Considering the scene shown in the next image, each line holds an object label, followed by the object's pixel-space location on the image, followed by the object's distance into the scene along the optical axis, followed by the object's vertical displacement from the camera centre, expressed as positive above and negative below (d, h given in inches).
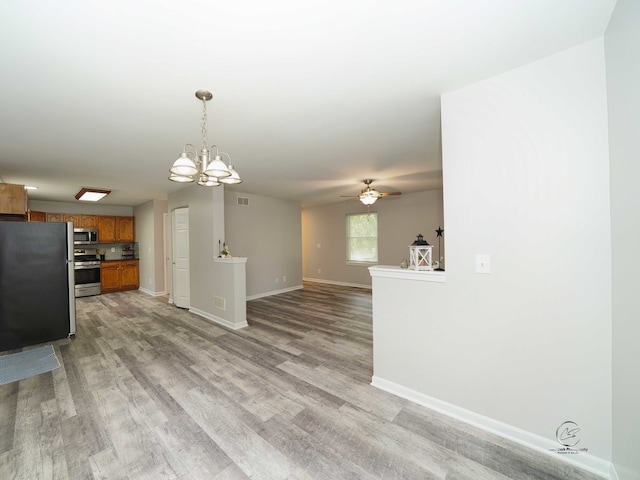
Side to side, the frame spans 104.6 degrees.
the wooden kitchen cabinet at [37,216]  233.6 +28.6
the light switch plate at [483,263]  71.6 -7.8
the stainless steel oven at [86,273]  247.4 -29.0
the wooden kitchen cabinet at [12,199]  138.3 +26.6
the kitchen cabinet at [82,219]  255.5 +26.4
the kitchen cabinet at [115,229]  269.9 +16.8
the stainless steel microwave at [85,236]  253.4 +8.9
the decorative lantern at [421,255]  85.1 -5.9
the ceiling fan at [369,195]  179.7 +32.2
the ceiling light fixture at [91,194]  199.5 +43.2
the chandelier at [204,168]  73.7 +22.5
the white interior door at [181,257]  205.5 -12.4
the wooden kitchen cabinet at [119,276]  263.7 -35.2
